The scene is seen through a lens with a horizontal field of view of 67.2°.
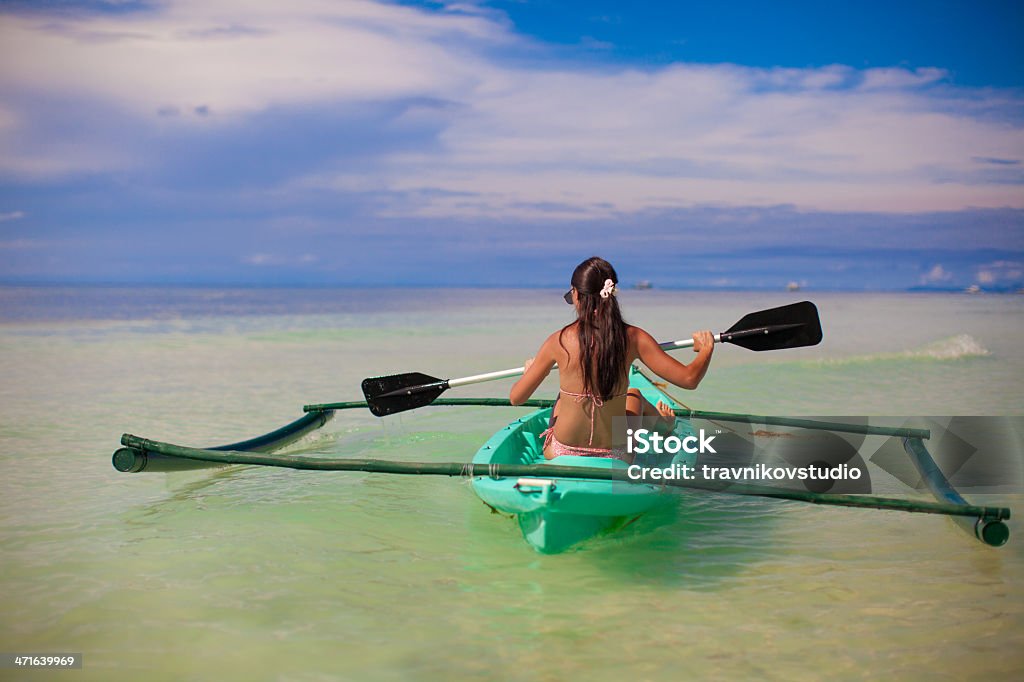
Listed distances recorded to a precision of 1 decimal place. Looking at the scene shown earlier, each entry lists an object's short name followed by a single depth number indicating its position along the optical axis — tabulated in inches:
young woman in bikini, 188.5
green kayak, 171.3
